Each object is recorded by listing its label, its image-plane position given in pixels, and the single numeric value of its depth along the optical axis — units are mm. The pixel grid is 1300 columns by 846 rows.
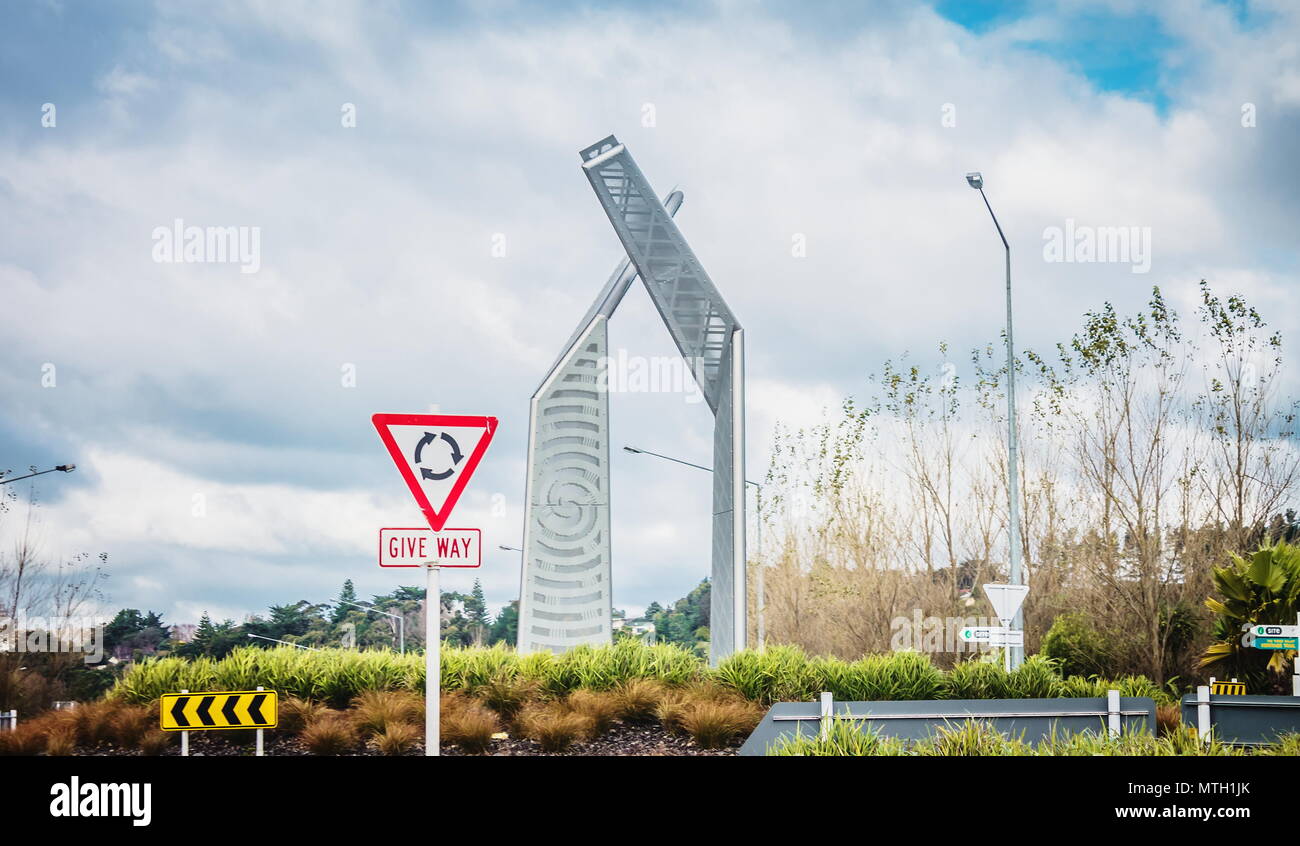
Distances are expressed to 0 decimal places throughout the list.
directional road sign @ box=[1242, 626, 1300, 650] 14844
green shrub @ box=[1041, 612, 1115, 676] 21703
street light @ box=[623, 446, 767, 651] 25236
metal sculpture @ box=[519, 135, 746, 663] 18281
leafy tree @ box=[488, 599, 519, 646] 30417
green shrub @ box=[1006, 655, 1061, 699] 13828
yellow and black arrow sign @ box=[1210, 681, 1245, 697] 18081
